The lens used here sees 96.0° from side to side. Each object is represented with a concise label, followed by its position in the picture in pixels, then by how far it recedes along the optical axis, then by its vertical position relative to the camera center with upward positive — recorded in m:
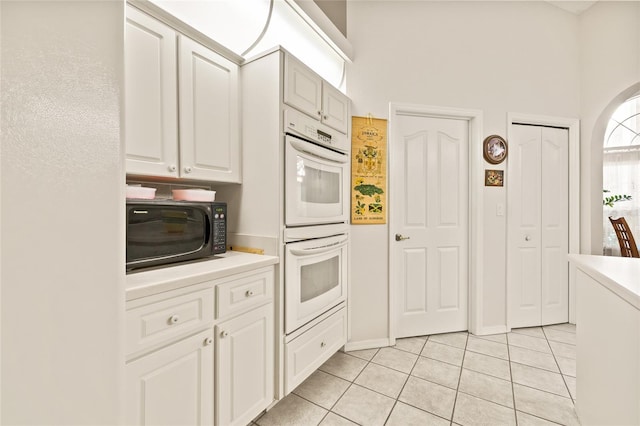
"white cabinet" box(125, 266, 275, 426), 1.01 -0.59
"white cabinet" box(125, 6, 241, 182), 1.28 +0.53
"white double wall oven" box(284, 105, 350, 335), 1.65 -0.05
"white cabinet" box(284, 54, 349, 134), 1.68 +0.76
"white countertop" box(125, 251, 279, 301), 1.00 -0.26
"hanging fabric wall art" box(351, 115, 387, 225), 2.43 +0.35
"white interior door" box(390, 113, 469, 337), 2.68 -0.11
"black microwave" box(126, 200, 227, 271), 1.19 -0.10
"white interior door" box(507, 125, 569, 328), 2.87 -0.15
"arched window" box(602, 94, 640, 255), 4.66 +0.69
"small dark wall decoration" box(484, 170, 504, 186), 2.74 +0.32
